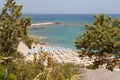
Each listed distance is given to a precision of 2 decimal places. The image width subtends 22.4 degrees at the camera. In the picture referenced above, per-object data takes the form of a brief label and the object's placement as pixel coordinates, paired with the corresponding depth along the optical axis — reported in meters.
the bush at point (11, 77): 17.92
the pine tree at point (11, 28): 17.59
